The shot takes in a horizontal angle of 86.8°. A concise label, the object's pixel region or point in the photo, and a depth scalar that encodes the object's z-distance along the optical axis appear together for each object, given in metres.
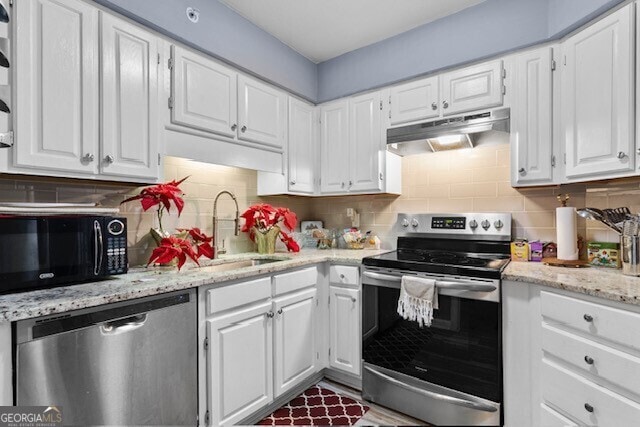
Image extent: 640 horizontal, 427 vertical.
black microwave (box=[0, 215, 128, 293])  1.26
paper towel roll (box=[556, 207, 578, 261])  1.96
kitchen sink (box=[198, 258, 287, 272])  2.17
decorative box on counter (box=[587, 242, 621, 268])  1.86
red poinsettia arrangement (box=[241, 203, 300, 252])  2.50
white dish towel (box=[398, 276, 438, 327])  1.89
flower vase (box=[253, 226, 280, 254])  2.59
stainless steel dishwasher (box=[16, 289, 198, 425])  1.14
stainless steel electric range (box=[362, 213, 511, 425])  1.77
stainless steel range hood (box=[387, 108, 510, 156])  2.10
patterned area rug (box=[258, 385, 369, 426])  1.96
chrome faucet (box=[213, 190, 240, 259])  2.31
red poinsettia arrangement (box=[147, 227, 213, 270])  1.69
